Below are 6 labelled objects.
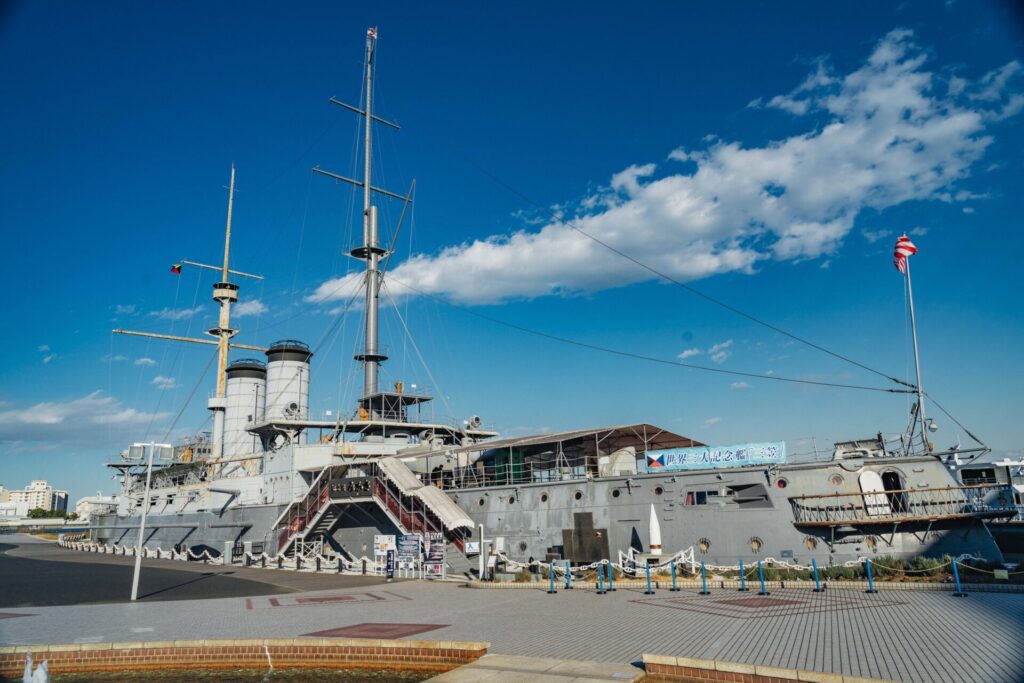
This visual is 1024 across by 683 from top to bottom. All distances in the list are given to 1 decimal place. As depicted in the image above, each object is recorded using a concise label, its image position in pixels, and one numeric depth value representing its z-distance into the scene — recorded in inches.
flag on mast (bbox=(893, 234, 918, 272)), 900.0
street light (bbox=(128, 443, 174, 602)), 758.5
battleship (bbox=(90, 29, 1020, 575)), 788.0
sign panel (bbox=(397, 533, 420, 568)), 1010.1
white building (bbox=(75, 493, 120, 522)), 2345.0
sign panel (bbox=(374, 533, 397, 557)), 1056.2
